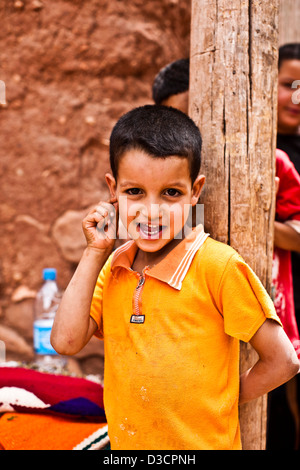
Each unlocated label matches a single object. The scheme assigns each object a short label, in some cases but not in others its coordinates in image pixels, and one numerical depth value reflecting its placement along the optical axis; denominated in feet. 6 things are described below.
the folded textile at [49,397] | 6.06
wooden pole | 4.63
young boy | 3.97
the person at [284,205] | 5.36
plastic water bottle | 7.91
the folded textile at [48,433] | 5.63
